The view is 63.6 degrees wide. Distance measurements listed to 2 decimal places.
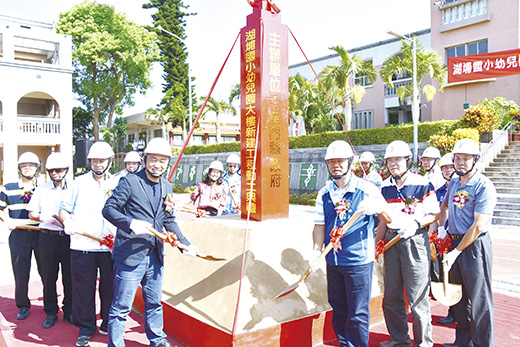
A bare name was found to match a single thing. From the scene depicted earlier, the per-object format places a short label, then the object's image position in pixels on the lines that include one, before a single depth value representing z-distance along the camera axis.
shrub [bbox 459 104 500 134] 13.00
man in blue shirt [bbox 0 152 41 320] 4.37
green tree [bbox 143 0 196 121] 30.33
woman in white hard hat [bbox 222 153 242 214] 6.44
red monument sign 4.68
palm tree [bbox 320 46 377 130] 16.10
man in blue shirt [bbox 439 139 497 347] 3.22
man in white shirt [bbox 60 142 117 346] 3.81
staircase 10.23
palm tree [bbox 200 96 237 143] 25.08
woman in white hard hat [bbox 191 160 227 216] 6.36
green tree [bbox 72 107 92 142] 29.55
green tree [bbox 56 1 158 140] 24.70
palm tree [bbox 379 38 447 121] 16.00
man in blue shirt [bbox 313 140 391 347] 3.06
